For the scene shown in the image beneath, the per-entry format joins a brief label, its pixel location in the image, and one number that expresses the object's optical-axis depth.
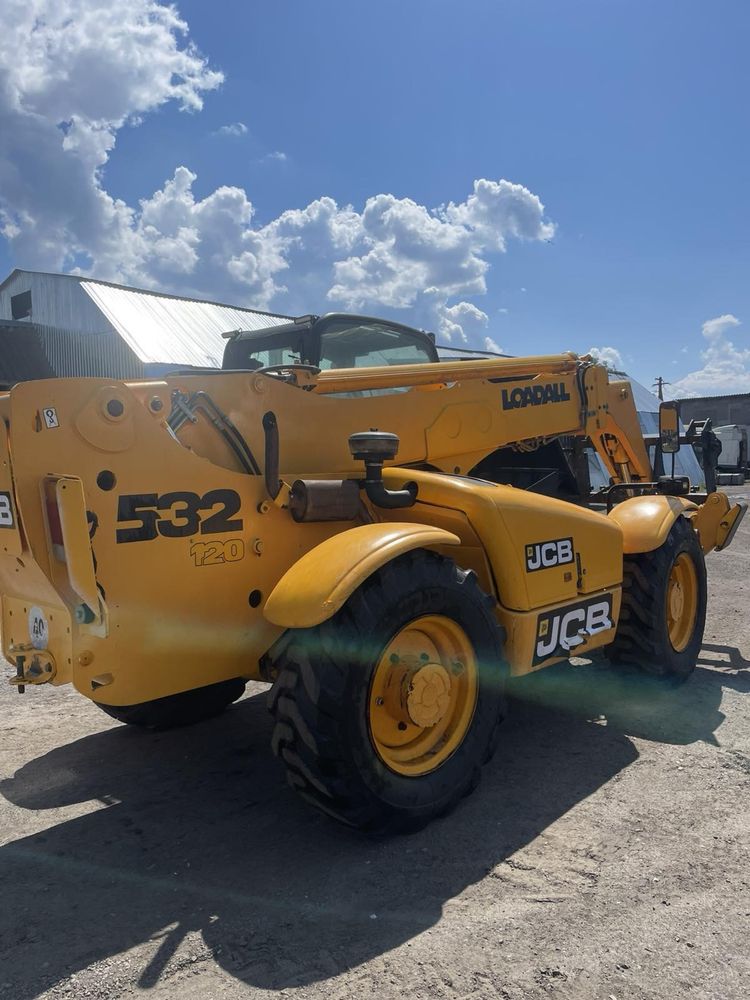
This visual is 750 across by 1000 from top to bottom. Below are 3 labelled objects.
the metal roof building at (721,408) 47.66
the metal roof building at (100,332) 21.44
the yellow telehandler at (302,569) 2.98
